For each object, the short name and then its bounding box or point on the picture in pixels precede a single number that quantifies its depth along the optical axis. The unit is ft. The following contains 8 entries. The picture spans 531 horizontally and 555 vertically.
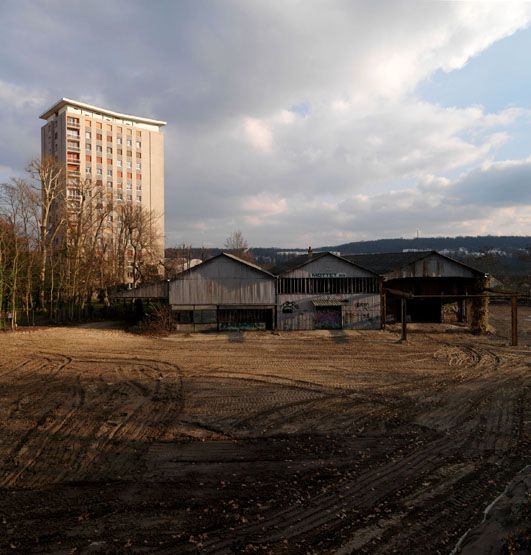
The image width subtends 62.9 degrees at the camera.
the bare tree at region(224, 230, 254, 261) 266.08
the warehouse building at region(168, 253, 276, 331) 105.19
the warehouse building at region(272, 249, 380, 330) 107.65
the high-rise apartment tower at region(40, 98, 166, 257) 249.14
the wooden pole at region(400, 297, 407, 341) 91.40
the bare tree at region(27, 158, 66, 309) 121.83
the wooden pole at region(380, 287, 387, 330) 108.68
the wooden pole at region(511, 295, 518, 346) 86.33
